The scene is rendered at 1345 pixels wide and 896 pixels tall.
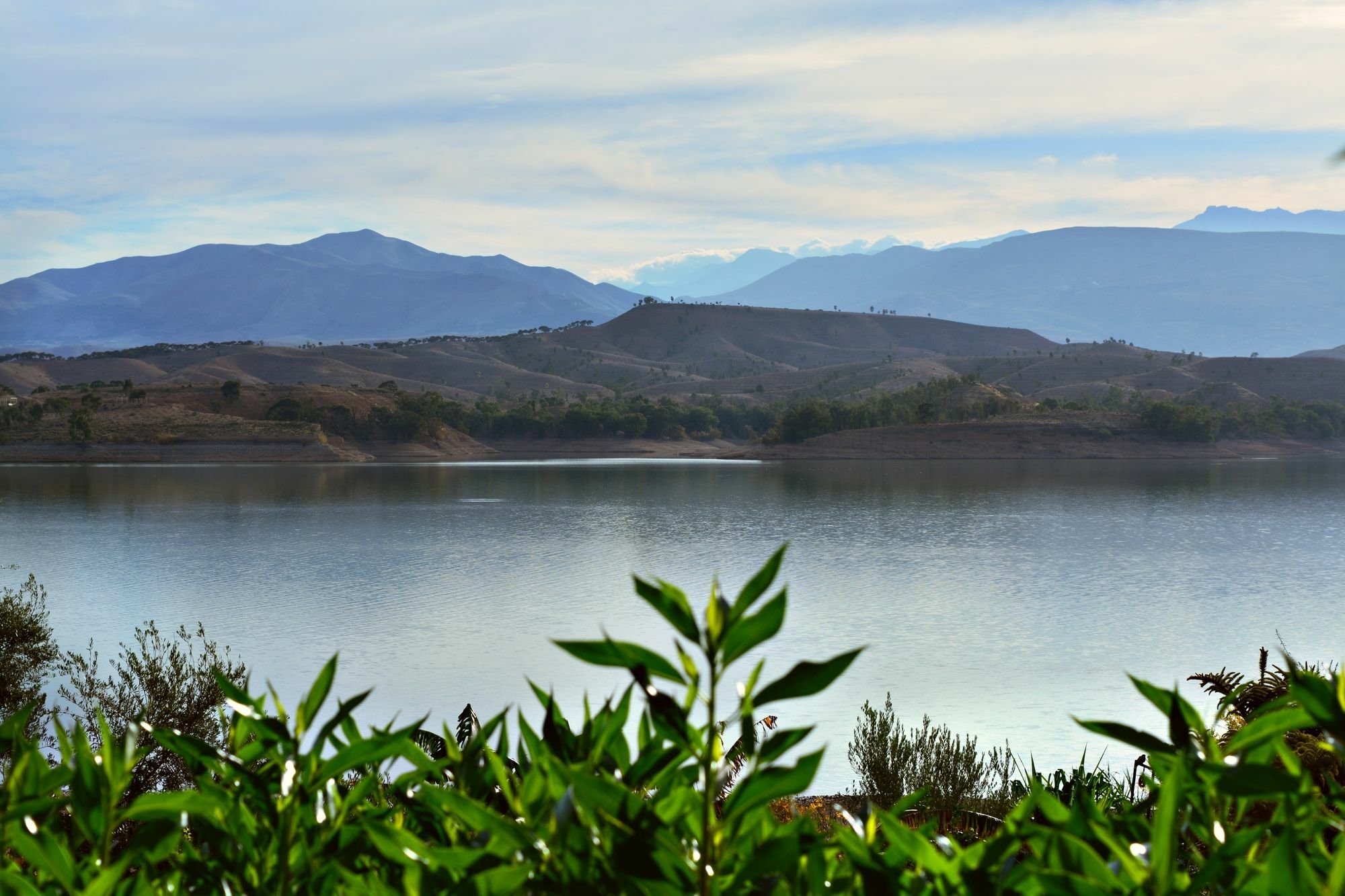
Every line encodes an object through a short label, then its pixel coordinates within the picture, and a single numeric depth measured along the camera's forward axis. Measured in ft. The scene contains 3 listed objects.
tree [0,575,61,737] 68.74
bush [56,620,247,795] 56.80
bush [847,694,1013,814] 59.36
